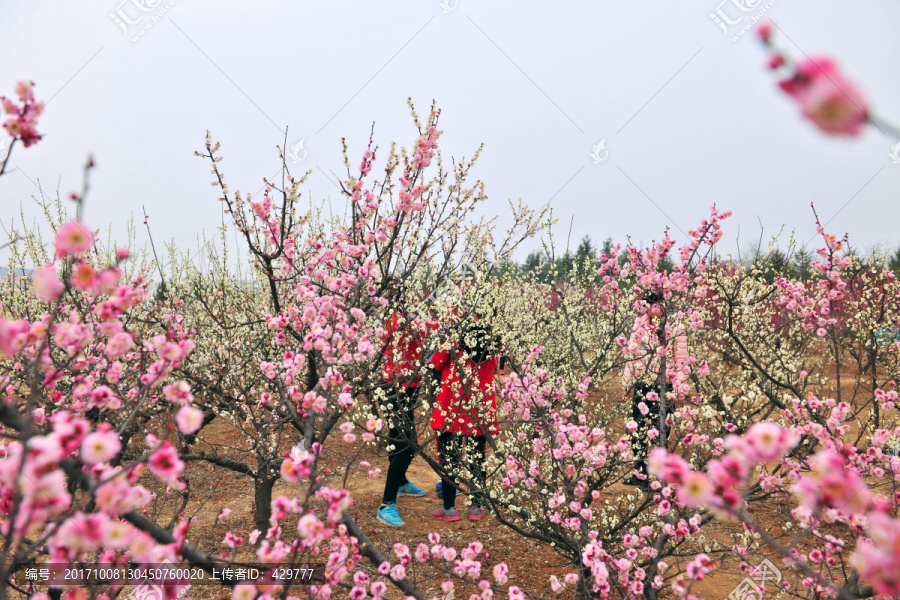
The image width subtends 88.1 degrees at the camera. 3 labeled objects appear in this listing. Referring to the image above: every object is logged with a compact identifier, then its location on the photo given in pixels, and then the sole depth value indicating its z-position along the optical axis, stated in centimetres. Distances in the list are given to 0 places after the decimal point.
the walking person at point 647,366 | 372
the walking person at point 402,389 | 446
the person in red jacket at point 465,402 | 440
